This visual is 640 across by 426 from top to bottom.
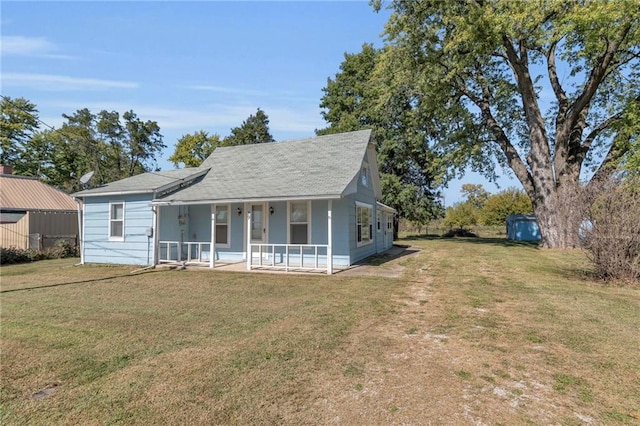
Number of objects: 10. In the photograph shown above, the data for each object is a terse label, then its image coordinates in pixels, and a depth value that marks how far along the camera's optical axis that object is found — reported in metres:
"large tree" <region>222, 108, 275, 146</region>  39.59
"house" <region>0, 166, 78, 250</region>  15.76
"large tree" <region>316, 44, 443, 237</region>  27.38
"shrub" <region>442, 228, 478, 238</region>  34.88
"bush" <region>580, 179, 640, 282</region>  7.97
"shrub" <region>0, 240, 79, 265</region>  13.88
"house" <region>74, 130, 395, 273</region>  11.70
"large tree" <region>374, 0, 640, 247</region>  15.05
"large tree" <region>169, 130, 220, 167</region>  38.44
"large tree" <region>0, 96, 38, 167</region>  31.31
